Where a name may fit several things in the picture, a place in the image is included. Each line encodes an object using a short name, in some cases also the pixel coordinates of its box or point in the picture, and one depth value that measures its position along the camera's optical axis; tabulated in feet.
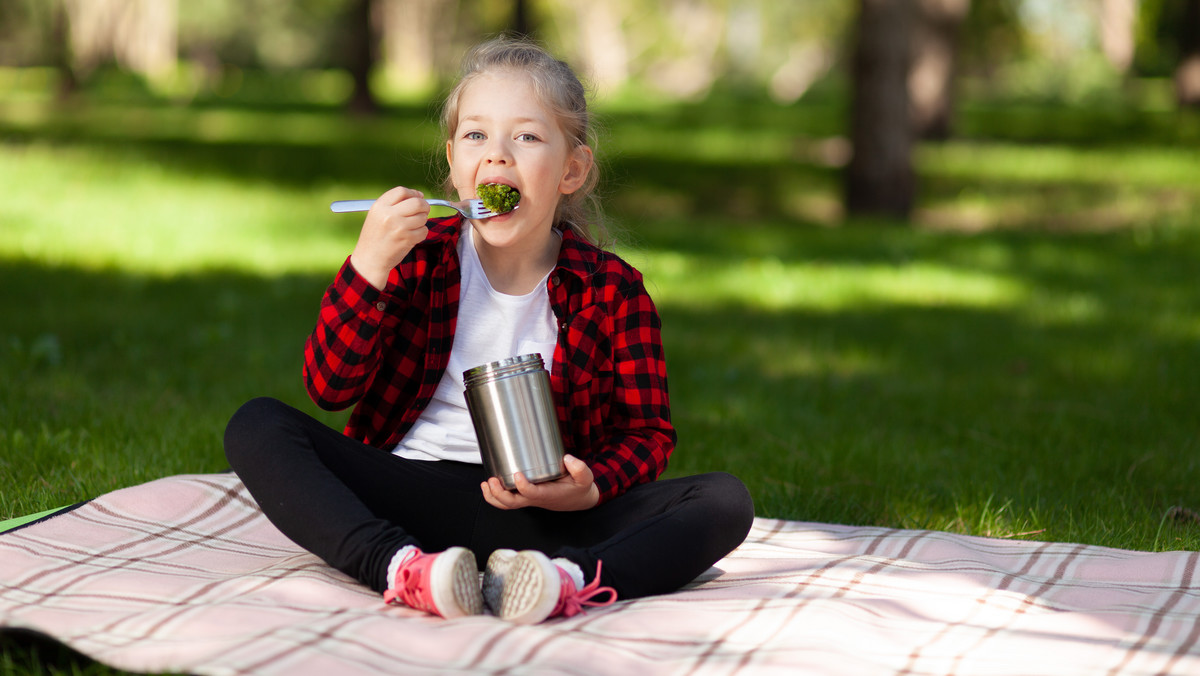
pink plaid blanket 6.68
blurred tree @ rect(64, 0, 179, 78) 91.81
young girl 7.72
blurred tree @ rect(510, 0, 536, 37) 53.67
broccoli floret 8.00
